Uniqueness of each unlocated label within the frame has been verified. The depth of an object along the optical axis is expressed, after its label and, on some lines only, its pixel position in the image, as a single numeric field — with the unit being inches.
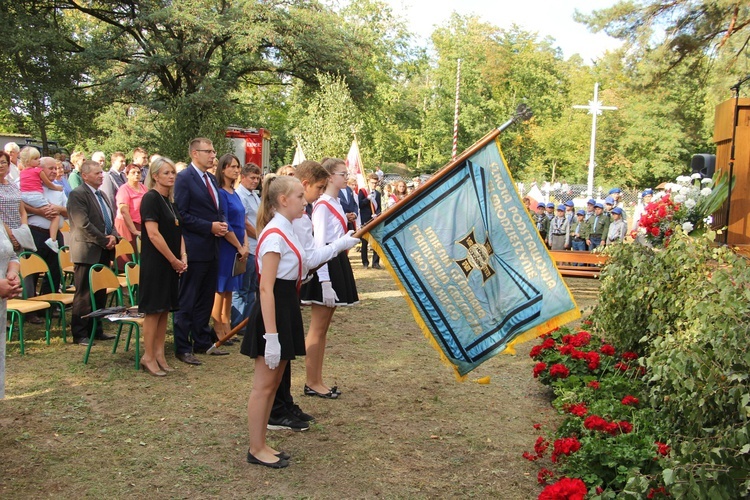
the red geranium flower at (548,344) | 260.2
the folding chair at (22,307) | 262.8
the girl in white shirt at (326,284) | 225.9
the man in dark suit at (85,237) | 287.3
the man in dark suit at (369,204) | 603.5
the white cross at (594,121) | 1319.3
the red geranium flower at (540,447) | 178.1
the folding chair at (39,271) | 286.7
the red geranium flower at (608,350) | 237.5
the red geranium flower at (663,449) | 151.7
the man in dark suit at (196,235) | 271.9
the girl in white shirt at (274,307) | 166.6
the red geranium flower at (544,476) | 169.2
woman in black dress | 244.5
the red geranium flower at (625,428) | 172.2
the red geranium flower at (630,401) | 192.5
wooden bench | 499.2
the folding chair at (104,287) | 255.9
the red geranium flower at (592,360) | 233.0
